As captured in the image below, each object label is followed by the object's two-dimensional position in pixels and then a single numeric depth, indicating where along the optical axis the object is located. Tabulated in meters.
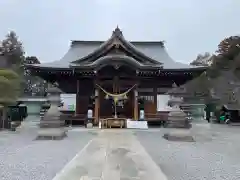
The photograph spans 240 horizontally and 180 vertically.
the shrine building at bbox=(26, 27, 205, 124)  11.47
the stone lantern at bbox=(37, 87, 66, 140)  7.21
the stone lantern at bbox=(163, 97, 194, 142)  7.16
